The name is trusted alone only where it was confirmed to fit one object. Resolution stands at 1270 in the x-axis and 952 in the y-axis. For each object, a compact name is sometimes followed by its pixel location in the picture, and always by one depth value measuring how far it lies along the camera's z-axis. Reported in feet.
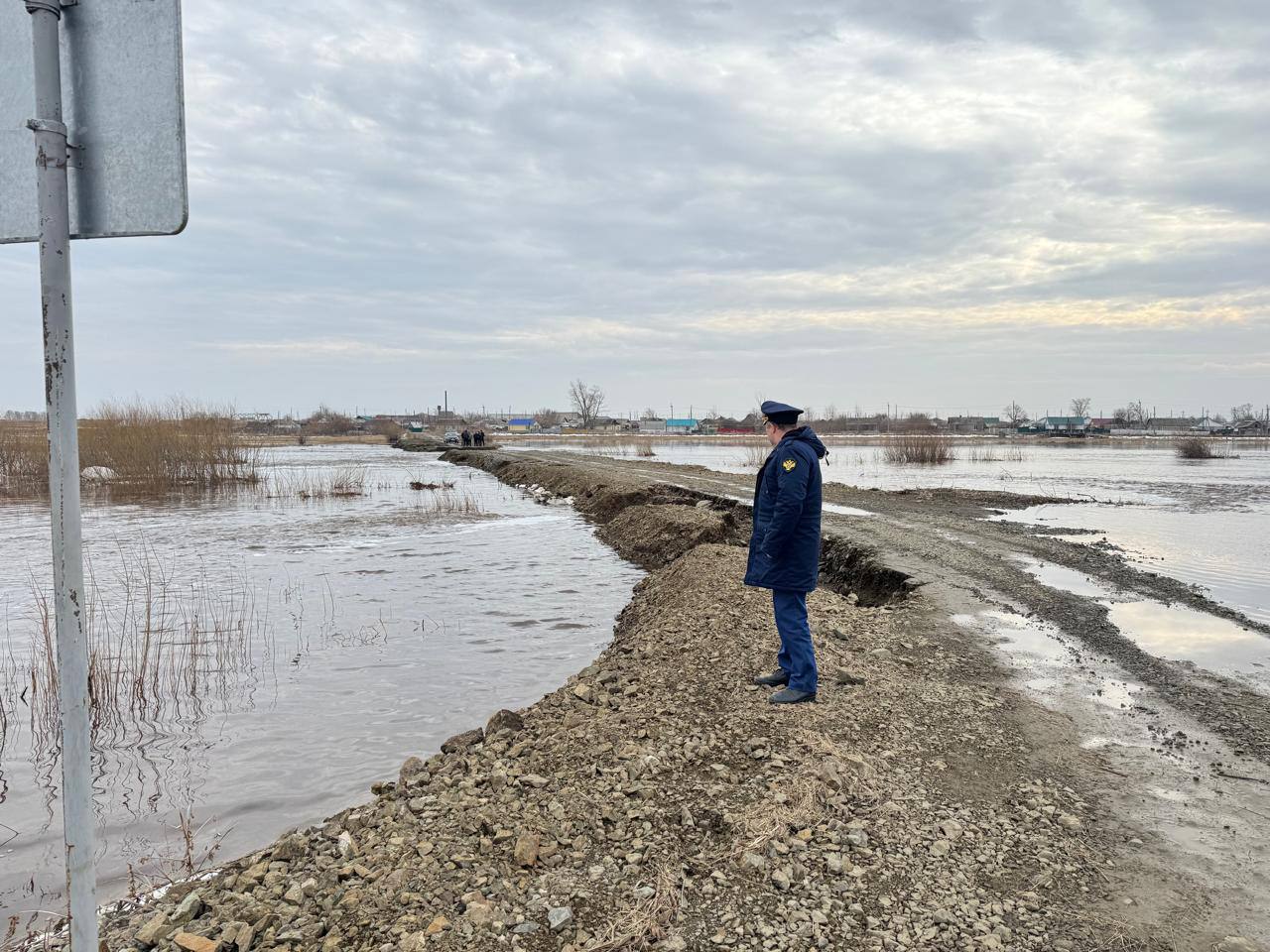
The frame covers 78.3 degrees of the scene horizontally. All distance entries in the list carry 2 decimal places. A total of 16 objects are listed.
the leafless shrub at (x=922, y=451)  146.30
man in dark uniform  18.03
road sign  6.20
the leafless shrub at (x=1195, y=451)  169.27
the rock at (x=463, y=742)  18.26
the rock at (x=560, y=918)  10.32
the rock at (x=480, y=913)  10.37
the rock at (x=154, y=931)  10.73
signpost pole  6.05
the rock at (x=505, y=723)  18.81
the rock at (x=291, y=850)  13.00
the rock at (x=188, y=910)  11.19
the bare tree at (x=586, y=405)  505.25
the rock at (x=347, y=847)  12.70
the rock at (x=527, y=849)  11.89
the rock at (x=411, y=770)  16.57
